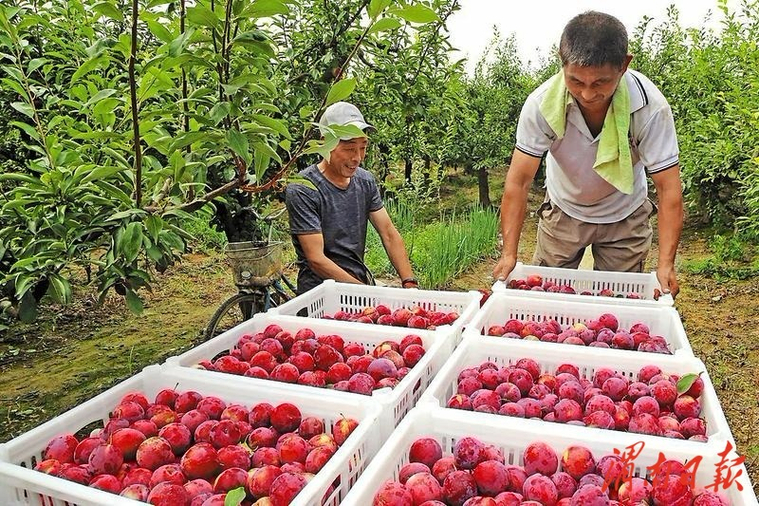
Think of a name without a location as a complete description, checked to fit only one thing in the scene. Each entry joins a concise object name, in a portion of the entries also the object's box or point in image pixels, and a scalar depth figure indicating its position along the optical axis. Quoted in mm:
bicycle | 2863
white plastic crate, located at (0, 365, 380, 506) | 982
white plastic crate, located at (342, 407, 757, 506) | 990
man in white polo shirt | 1863
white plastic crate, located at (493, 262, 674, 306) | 2146
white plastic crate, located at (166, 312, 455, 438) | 1253
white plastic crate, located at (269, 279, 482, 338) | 1972
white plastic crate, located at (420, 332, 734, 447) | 1294
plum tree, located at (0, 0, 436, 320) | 1087
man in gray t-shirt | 2434
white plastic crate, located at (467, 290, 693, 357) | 1724
